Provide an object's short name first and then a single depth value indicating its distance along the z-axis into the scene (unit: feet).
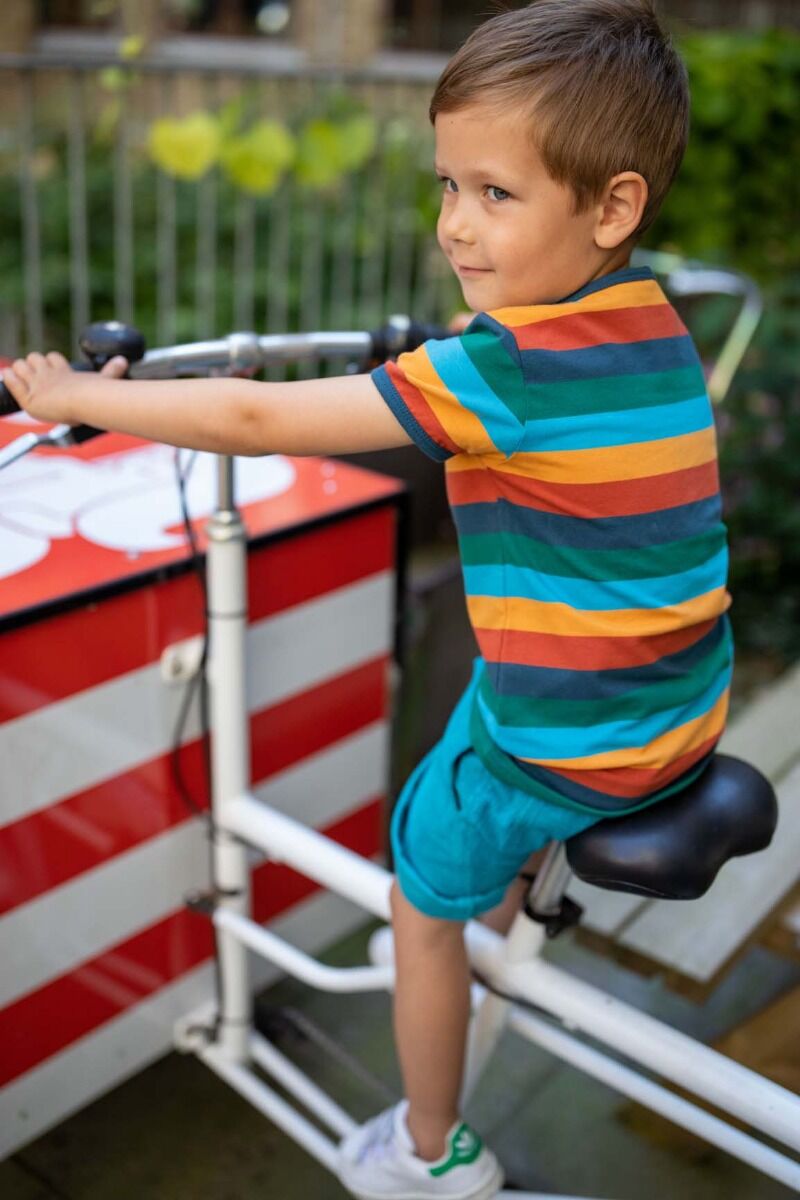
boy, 3.65
